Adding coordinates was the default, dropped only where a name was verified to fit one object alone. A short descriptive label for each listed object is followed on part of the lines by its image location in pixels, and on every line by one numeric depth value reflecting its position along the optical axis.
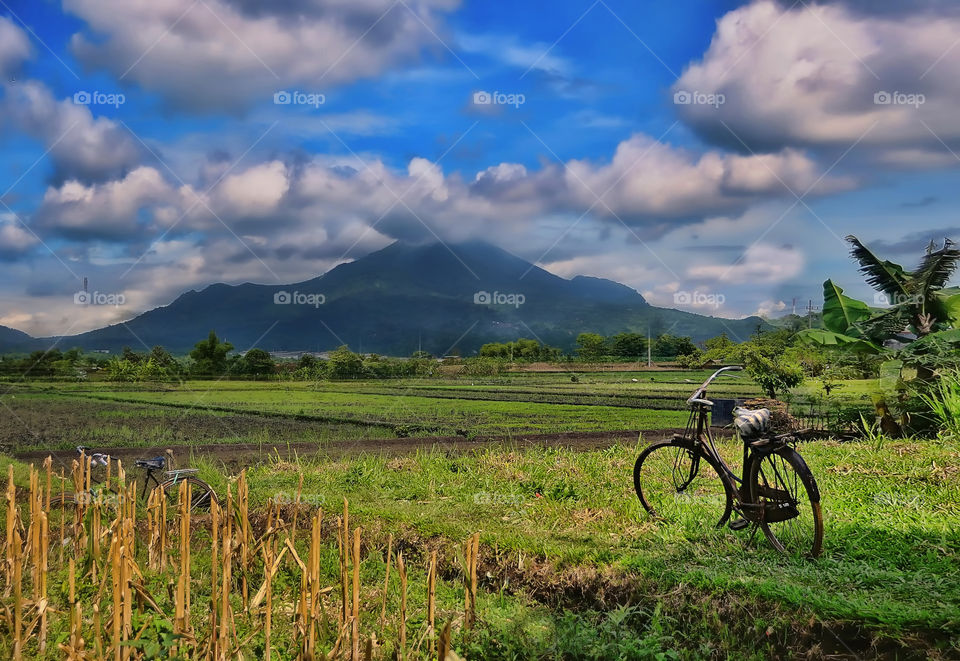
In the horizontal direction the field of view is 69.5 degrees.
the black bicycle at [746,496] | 4.61
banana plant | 11.99
